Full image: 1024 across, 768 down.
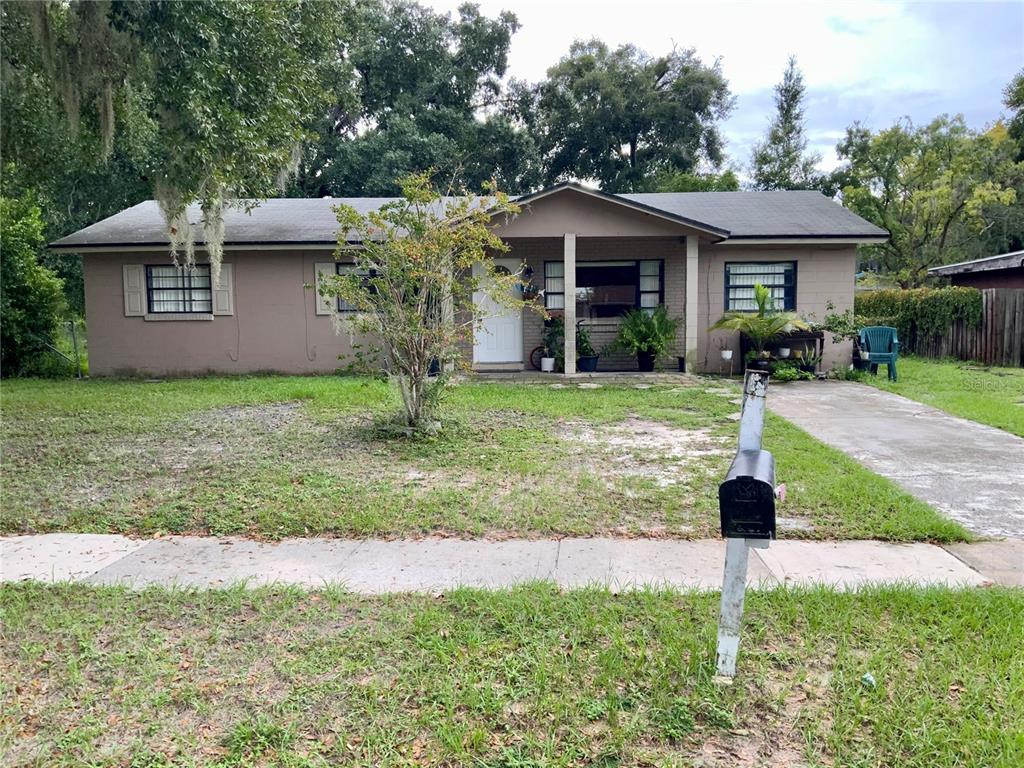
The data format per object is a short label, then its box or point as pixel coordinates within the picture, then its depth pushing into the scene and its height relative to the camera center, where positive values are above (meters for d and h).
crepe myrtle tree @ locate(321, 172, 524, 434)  7.54 +0.47
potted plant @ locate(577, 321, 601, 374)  14.37 -0.56
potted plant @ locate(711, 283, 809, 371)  13.20 +0.00
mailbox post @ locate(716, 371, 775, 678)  2.71 -0.69
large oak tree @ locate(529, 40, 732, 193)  30.17 +8.80
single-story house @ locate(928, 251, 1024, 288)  18.66 +1.35
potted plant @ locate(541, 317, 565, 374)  14.41 -0.30
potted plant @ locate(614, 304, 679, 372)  13.98 -0.16
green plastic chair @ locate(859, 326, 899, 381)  13.54 -0.43
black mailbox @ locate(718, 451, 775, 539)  2.69 -0.66
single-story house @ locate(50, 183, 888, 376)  14.62 +0.85
